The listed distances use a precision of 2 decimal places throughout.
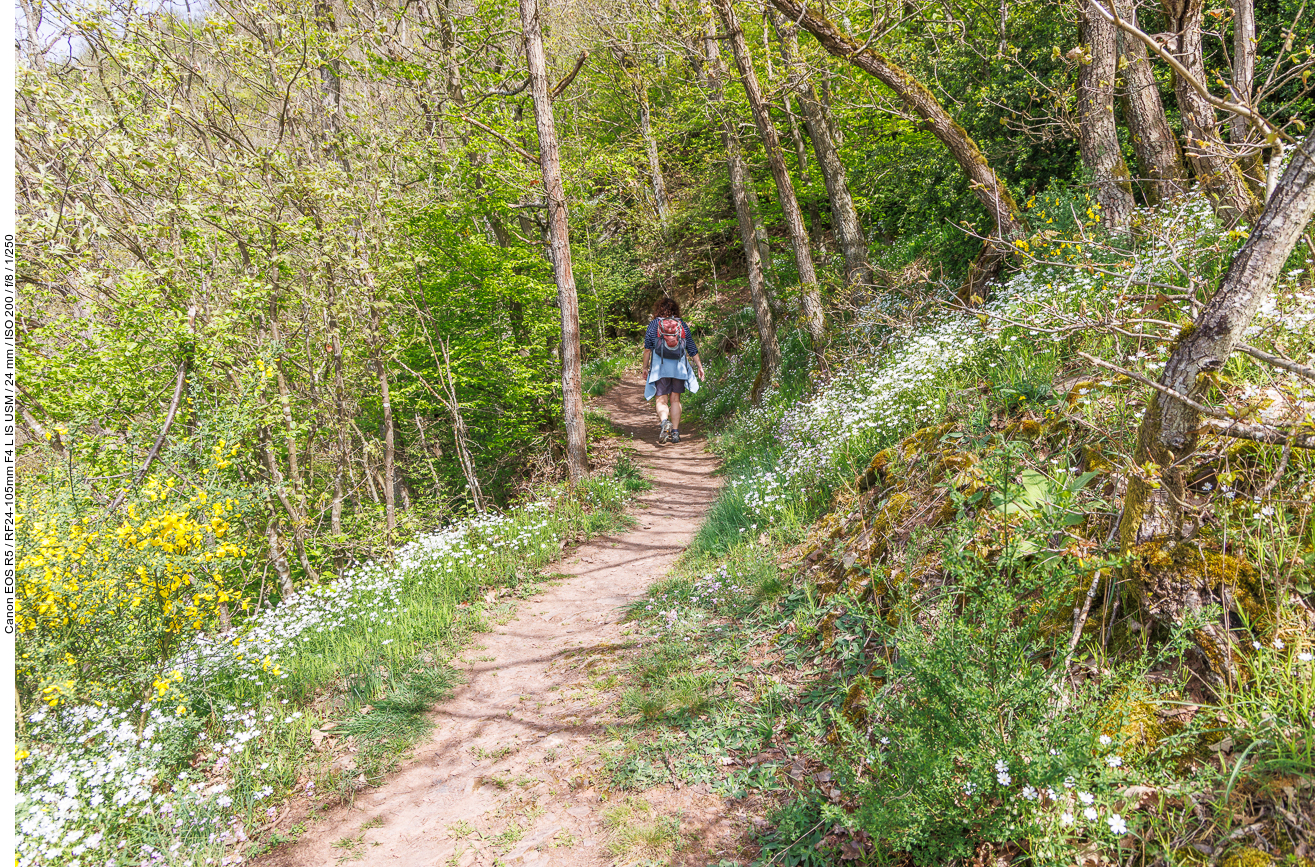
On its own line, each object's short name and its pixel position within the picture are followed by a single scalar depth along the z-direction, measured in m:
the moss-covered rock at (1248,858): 1.75
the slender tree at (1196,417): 2.06
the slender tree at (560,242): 8.12
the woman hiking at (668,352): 9.93
